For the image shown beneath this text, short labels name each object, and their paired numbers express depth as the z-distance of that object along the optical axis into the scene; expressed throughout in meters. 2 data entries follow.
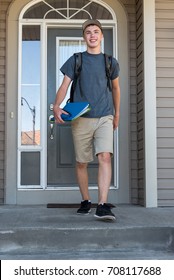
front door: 4.78
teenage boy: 3.46
